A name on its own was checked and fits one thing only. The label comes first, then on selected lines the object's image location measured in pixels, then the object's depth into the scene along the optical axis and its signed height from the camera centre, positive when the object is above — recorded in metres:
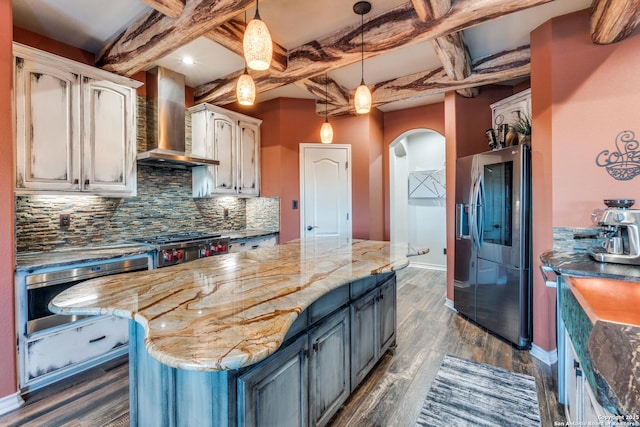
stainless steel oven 2.05 -0.52
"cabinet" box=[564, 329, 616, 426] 0.92 -0.79
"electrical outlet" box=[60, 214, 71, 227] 2.71 -0.03
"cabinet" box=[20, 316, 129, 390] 2.05 -1.01
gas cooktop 3.01 -0.24
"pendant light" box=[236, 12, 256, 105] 1.99 +0.86
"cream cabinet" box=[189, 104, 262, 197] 3.72 +0.88
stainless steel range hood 3.26 +1.12
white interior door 4.46 +0.37
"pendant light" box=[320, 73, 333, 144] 3.04 +0.85
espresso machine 1.76 -0.14
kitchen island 0.92 -0.38
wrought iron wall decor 2.08 +0.38
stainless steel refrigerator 2.63 -0.29
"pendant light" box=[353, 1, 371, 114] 2.23 +0.94
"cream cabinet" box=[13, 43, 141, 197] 2.25 +0.77
